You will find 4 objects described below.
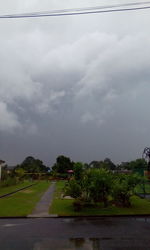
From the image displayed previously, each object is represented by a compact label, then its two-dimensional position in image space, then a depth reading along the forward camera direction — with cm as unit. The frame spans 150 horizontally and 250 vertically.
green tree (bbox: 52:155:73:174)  5499
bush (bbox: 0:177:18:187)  2197
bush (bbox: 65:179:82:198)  992
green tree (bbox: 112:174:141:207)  1016
